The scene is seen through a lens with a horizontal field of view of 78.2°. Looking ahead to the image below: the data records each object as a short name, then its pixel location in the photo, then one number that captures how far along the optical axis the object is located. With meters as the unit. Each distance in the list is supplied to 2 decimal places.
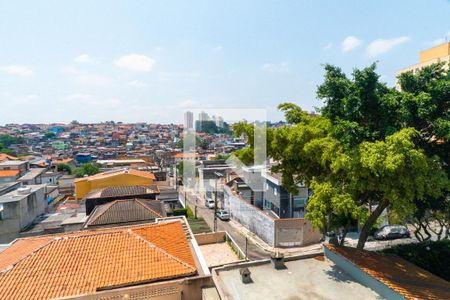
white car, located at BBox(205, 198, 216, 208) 28.57
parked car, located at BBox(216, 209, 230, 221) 24.06
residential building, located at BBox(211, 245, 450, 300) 6.81
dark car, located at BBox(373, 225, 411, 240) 18.47
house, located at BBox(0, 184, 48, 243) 18.28
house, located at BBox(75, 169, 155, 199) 28.37
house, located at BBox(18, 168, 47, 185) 32.88
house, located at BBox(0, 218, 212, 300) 6.93
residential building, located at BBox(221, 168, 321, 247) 17.38
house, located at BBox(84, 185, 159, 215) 17.83
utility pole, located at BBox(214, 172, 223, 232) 33.25
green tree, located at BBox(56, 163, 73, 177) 50.27
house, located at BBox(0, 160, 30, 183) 33.72
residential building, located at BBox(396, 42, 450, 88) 34.74
